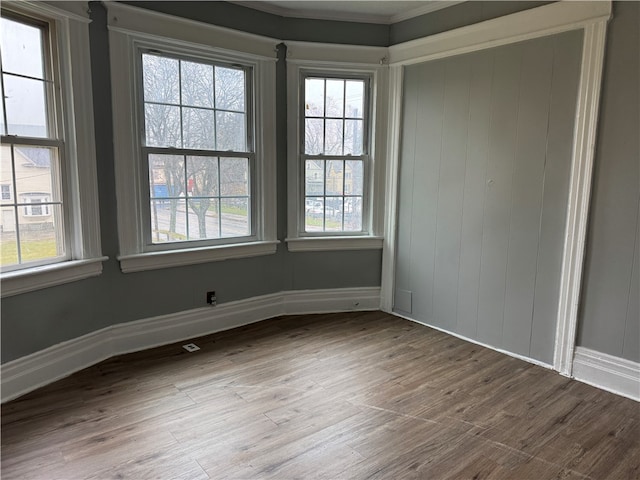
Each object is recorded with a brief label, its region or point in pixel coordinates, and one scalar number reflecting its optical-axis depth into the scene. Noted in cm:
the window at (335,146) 376
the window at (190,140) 301
